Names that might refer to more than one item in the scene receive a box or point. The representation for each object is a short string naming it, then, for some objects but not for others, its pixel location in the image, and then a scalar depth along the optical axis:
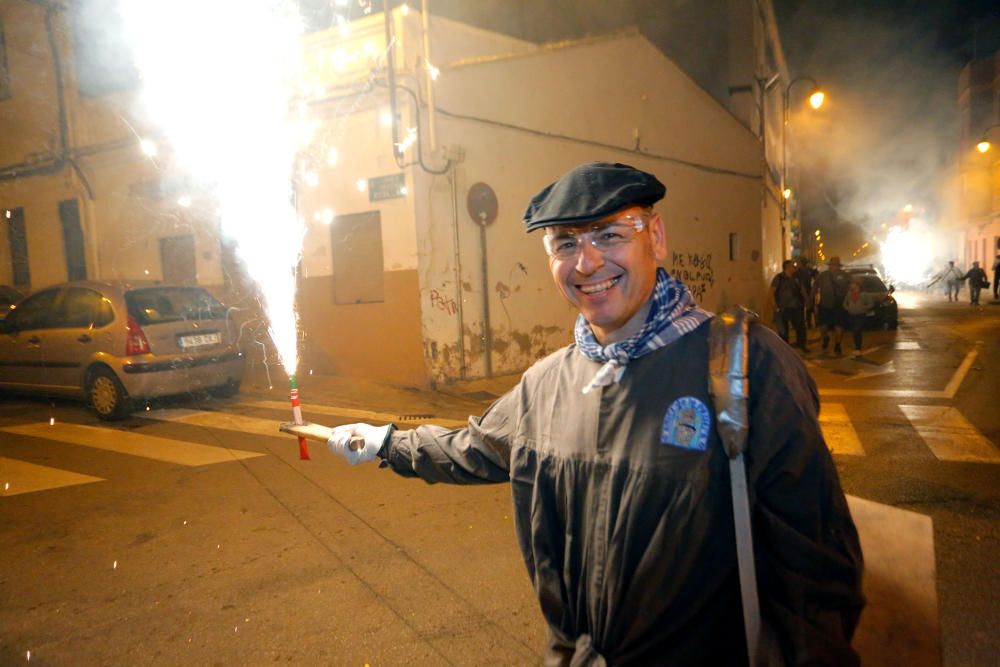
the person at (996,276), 24.27
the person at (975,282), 25.58
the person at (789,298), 13.46
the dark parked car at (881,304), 17.14
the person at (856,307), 12.35
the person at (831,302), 13.27
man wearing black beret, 1.30
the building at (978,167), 39.44
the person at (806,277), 15.01
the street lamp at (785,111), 17.19
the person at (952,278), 30.74
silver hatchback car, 8.01
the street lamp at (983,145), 33.56
